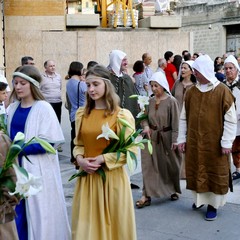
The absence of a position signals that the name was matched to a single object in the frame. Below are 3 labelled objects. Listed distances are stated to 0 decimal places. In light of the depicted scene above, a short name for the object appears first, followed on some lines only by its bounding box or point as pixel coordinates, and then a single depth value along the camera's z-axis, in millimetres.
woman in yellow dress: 4523
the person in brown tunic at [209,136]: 5930
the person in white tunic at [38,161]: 4578
